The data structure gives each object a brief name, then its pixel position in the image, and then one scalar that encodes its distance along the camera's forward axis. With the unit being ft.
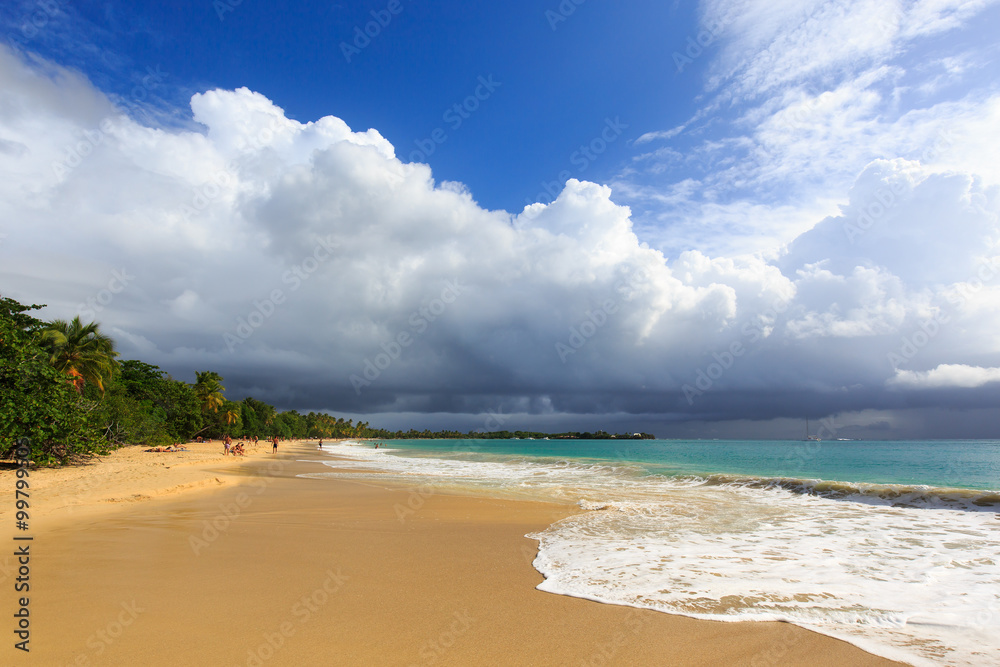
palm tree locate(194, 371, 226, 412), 205.46
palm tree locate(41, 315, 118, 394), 100.94
